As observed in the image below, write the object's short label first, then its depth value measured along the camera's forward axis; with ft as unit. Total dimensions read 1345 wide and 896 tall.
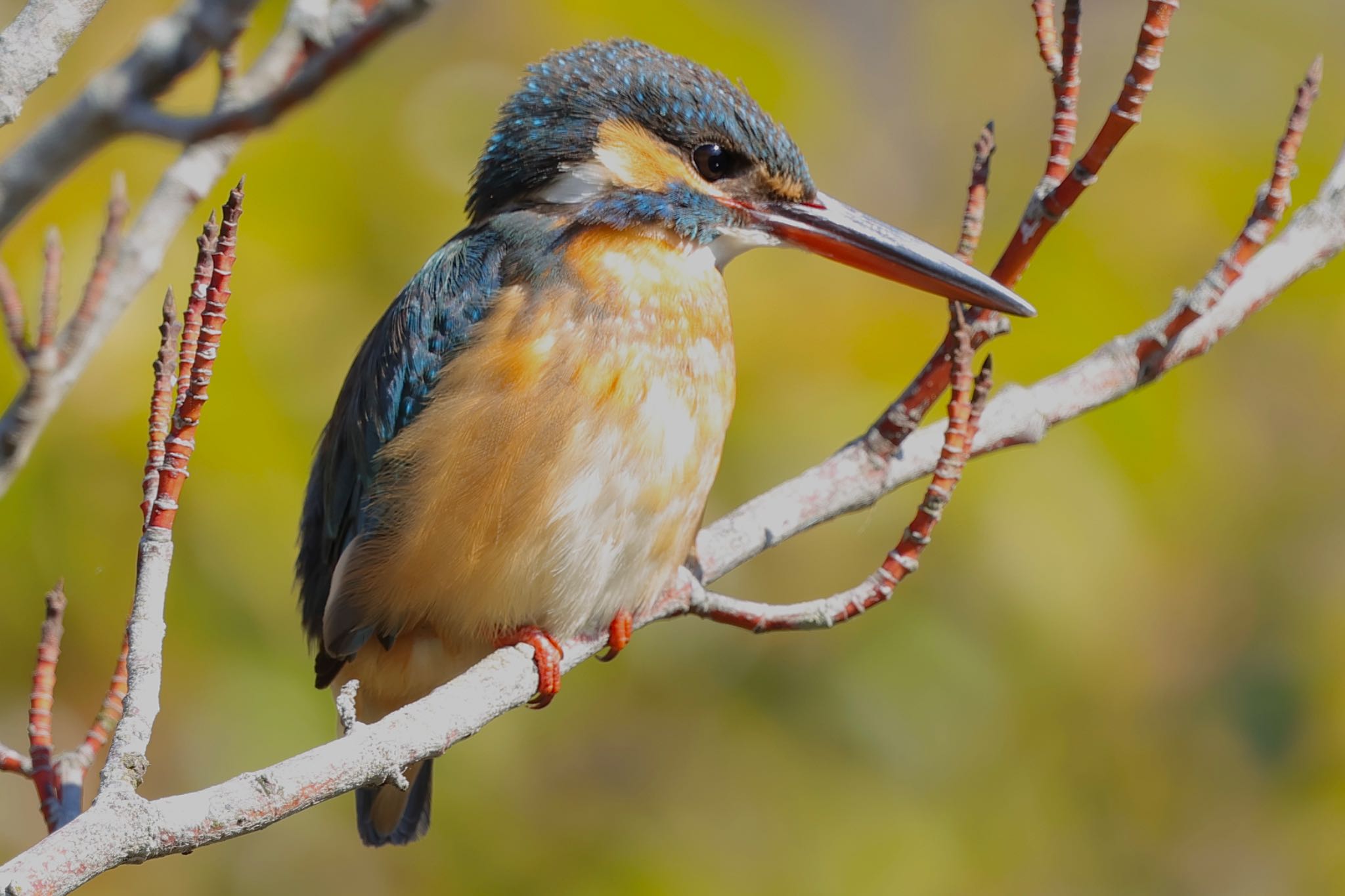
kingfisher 10.18
